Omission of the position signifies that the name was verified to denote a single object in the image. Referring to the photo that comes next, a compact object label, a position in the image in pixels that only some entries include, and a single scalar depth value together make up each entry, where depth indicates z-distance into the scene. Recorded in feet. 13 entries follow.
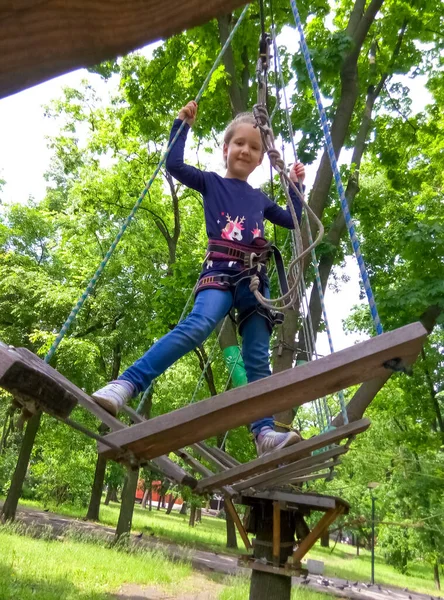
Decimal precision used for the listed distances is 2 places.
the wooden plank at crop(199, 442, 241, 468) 12.00
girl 7.02
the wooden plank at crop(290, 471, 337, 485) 11.44
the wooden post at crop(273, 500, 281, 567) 13.33
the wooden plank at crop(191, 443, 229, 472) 10.44
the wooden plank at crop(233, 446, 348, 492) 9.09
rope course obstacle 4.21
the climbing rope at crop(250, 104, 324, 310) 7.22
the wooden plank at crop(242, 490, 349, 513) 12.41
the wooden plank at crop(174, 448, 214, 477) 9.21
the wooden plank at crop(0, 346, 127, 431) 3.79
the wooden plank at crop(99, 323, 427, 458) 4.89
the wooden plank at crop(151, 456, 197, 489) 8.10
